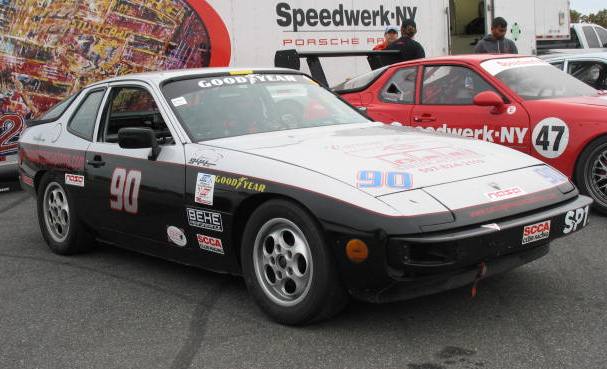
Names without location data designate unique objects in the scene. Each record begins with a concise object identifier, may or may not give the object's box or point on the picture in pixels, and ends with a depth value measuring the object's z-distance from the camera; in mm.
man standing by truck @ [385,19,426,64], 9938
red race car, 6168
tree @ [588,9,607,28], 66181
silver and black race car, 3488
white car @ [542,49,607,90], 8914
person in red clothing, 11016
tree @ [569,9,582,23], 65750
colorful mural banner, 9312
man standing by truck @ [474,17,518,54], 9438
